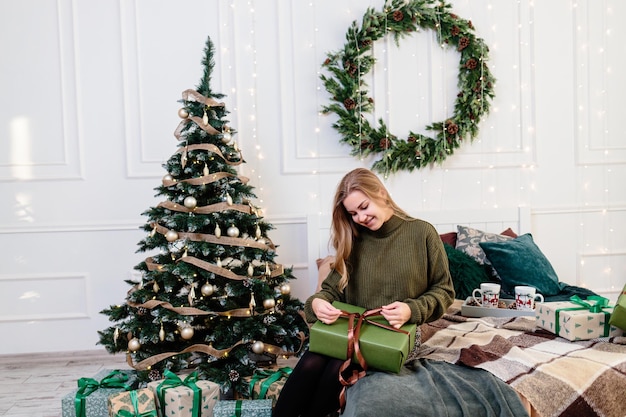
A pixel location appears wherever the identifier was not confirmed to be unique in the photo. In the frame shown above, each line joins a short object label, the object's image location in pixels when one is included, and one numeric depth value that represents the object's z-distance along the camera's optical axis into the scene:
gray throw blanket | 1.63
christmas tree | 2.61
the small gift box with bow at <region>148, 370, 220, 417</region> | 2.22
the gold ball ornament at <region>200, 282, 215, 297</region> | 2.62
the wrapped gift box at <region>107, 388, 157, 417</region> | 2.17
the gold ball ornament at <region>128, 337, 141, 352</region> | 2.60
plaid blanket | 1.75
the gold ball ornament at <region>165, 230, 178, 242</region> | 2.63
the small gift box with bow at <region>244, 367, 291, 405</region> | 2.30
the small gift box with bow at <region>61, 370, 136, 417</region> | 2.27
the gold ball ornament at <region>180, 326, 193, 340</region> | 2.57
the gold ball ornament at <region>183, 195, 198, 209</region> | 2.65
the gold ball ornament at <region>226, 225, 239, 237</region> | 2.67
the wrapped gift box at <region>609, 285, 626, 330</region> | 2.02
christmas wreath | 3.32
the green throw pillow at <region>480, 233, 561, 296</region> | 2.91
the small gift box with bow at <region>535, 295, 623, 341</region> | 2.09
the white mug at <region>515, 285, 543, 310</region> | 2.58
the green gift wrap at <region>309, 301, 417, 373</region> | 1.76
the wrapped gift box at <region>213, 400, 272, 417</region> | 2.12
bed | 1.67
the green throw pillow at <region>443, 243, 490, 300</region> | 2.84
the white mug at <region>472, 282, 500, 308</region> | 2.61
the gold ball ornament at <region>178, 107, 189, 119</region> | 2.74
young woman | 1.88
